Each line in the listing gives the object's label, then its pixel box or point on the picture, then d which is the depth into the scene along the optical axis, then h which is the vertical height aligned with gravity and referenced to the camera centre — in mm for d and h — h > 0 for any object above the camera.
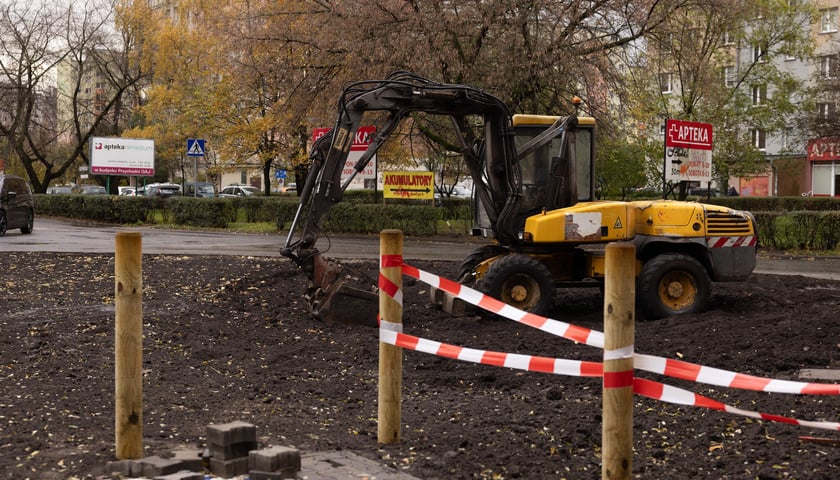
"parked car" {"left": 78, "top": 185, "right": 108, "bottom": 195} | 66875 +1296
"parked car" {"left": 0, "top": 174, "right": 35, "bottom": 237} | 27422 +70
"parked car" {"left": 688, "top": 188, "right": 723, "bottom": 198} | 53662 +991
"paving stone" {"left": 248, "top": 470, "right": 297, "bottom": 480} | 4828 -1333
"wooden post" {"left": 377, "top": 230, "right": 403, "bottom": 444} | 5957 -914
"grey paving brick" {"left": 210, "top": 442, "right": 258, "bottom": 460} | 5023 -1266
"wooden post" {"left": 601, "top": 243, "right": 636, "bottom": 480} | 4387 -688
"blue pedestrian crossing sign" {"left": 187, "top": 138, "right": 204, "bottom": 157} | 35312 +2220
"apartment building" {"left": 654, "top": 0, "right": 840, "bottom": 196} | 43656 +5146
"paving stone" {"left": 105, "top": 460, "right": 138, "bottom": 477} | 4957 -1345
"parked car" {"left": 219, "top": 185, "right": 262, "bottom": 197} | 65225 +1213
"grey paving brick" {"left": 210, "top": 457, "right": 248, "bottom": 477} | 4969 -1333
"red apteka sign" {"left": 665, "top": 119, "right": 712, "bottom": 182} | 22578 +1384
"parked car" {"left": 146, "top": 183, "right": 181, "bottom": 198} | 63441 +1273
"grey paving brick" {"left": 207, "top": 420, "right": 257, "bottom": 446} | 5059 -1184
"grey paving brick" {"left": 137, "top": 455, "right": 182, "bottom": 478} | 4836 -1296
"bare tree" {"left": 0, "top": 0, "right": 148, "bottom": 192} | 50062 +7378
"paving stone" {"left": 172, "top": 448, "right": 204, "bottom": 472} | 4941 -1297
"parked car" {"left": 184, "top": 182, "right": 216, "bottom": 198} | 63659 +1213
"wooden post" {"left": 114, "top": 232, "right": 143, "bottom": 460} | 5359 -750
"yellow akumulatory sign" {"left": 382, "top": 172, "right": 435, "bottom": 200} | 30469 +743
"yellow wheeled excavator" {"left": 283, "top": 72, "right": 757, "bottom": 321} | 11641 -99
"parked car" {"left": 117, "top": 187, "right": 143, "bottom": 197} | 59094 +1082
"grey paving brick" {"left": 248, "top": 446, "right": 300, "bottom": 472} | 4867 -1270
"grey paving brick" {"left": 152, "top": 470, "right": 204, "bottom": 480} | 4711 -1306
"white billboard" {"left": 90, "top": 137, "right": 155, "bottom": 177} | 43594 +2325
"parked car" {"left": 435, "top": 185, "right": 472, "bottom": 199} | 60931 +1122
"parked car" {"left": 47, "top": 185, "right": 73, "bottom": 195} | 71650 +1393
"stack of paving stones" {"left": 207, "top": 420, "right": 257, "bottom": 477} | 4996 -1250
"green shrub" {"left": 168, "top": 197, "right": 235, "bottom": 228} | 34844 -144
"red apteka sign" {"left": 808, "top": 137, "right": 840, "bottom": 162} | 45438 +3163
